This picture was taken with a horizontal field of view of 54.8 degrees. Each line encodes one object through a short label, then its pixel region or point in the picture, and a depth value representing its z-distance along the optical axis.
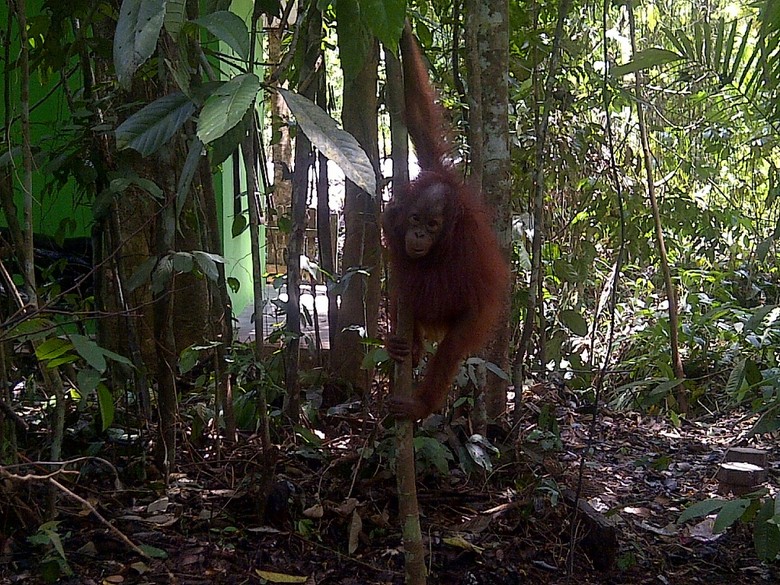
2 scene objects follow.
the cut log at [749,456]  3.59
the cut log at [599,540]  2.91
